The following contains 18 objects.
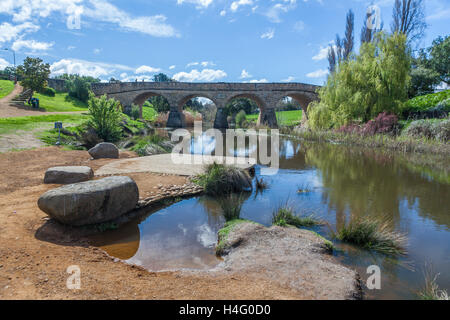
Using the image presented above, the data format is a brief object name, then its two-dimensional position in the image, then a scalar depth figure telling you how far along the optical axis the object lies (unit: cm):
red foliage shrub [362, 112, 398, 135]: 1720
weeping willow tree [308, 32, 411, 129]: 1816
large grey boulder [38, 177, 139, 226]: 433
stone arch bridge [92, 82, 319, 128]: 3544
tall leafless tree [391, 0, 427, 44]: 2651
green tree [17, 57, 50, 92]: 2442
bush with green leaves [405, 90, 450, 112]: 1872
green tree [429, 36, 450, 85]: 2664
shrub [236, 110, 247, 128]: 4049
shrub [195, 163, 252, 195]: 718
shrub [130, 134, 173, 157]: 1205
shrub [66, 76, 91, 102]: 3579
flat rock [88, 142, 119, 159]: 1038
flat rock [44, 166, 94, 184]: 653
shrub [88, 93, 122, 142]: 1390
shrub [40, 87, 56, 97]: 3356
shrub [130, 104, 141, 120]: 3162
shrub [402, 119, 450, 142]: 1422
